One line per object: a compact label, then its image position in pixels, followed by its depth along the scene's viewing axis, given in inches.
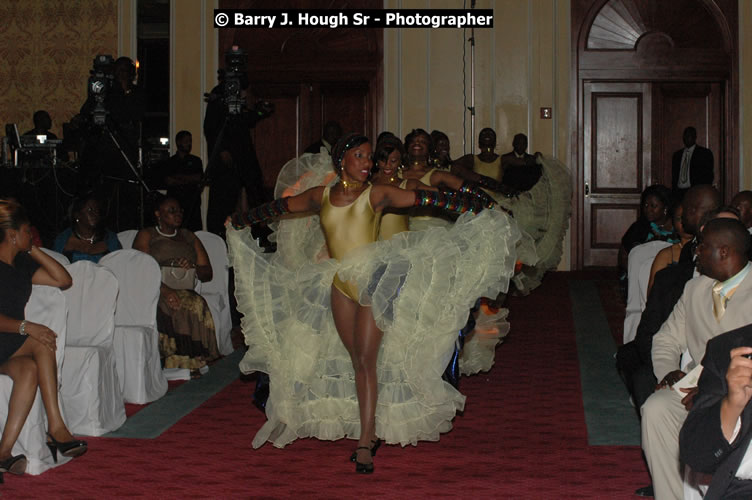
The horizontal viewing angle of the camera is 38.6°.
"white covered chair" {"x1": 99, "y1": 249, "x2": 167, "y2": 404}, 275.7
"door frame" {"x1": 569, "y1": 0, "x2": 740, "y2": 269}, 548.4
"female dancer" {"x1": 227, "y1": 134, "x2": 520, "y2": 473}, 215.8
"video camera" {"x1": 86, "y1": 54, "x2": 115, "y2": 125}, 375.9
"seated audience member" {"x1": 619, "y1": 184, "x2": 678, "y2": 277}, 324.2
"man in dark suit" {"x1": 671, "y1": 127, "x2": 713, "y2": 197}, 526.3
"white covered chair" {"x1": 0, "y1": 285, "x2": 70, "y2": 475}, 210.6
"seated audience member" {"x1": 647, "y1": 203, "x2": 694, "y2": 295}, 230.3
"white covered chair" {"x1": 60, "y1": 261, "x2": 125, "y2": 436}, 241.3
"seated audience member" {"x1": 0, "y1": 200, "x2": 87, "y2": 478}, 209.0
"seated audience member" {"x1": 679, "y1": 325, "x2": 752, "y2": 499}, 119.6
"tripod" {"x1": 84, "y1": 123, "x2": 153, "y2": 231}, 385.7
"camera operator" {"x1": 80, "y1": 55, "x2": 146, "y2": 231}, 378.6
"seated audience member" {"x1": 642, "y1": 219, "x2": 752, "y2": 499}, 160.9
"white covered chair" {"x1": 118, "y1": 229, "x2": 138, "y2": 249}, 334.6
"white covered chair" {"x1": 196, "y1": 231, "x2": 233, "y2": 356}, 346.4
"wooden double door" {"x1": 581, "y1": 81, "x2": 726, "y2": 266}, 557.6
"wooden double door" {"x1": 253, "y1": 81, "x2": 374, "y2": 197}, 569.9
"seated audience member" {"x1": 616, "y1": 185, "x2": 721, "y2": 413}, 191.6
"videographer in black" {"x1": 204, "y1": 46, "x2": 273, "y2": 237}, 402.9
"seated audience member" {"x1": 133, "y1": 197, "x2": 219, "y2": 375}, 310.0
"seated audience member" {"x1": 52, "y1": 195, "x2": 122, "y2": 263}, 301.0
